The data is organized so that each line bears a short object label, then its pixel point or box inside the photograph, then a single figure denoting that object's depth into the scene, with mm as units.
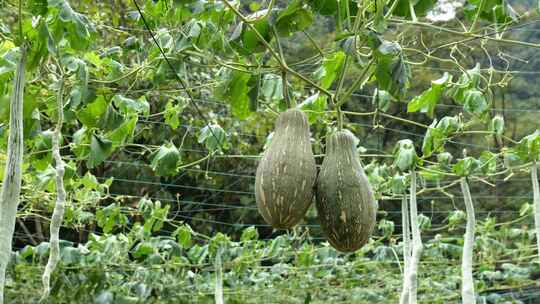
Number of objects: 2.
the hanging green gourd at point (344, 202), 1352
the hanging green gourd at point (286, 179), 1316
